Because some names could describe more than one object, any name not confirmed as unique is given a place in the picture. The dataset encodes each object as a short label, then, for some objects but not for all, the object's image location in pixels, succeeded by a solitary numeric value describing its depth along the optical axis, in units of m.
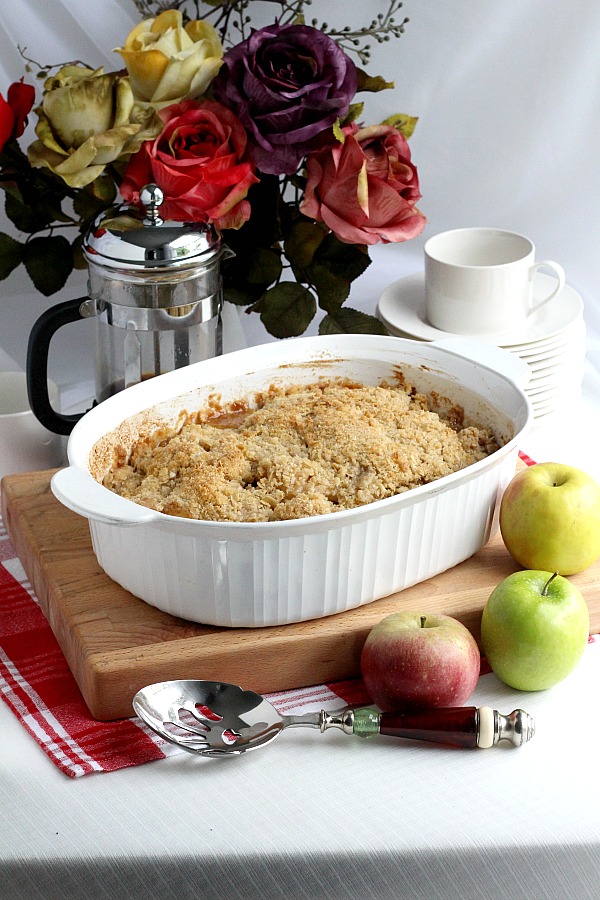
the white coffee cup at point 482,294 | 1.75
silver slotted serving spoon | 1.45
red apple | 1.45
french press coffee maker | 1.60
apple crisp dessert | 1.53
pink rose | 1.69
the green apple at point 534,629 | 1.47
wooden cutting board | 1.48
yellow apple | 1.54
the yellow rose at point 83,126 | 1.64
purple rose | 1.65
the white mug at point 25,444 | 1.70
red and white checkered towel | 1.45
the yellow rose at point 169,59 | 1.66
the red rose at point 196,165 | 1.66
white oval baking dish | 1.45
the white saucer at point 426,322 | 1.76
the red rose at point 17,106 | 1.68
